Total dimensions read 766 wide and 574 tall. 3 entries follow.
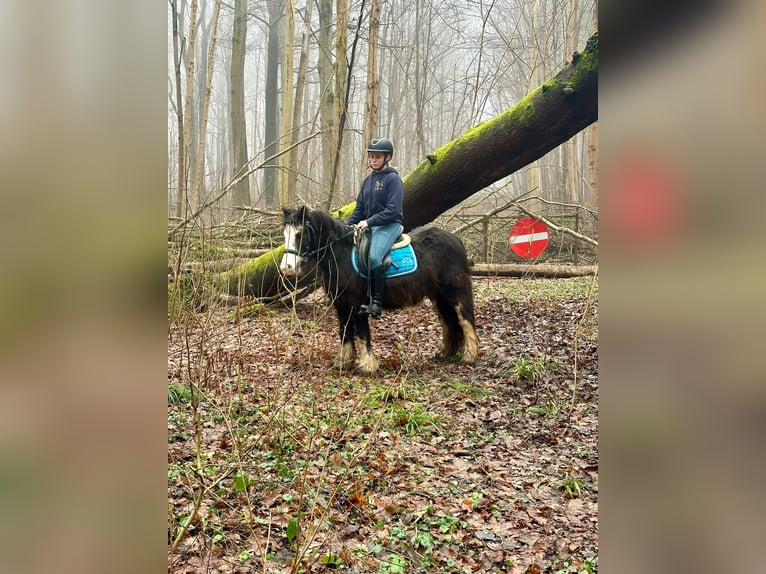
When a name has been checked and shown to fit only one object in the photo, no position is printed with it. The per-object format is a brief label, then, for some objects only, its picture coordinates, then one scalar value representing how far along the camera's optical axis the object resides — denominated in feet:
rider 22.35
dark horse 21.71
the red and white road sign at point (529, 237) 31.76
